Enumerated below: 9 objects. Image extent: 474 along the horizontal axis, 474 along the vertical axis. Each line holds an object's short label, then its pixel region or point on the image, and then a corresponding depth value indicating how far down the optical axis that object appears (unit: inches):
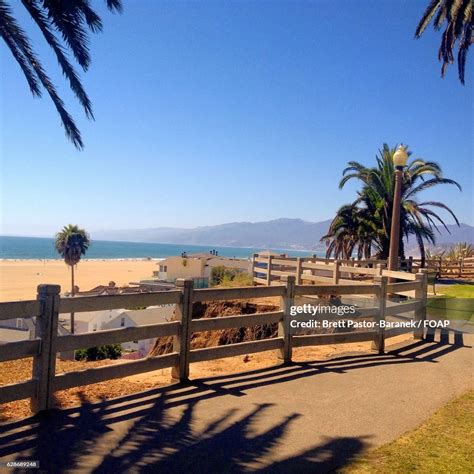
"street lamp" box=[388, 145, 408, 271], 500.9
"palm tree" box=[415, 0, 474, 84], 490.3
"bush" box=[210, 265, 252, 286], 908.6
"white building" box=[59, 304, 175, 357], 815.1
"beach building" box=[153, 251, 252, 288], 1647.4
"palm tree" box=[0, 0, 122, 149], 330.6
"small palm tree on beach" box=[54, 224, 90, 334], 1940.2
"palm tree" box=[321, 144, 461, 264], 989.8
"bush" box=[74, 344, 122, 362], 586.2
